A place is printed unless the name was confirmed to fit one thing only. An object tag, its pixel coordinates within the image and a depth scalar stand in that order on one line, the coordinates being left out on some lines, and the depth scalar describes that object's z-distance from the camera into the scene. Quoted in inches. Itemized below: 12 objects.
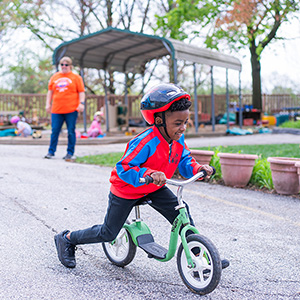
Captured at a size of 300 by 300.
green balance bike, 96.0
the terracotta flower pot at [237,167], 239.3
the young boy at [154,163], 101.0
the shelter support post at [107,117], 638.0
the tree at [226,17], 466.6
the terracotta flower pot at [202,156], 259.1
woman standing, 338.0
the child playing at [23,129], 547.5
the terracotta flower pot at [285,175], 216.2
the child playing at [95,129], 544.3
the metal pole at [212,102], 600.4
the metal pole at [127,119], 643.5
